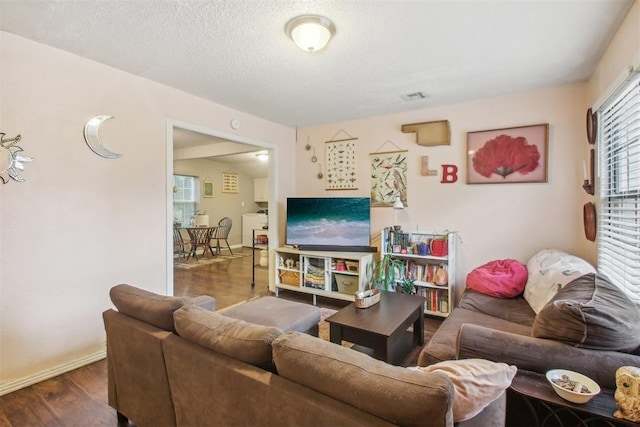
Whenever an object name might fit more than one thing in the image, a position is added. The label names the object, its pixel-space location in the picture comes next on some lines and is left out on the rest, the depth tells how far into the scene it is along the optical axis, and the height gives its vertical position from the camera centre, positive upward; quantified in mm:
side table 1085 -702
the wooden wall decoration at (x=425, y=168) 3503 +530
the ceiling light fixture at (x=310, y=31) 1795 +1110
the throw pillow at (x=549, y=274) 2119 -445
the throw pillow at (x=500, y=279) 2635 -580
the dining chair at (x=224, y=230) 7495 -405
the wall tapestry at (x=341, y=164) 4055 +672
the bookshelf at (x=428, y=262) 3207 -534
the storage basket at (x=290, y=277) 3951 -838
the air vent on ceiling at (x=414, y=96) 3076 +1211
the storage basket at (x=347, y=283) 3561 -823
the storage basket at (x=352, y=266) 3586 -620
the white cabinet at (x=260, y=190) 8828 +696
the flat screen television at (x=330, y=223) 3762 -123
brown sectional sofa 852 -567
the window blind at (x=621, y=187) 1783 +184
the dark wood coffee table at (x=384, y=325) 1970 -753
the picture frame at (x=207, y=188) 7480 +625
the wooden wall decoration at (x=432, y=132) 3396 +932
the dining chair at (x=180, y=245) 6453 -699
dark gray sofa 1222 -609
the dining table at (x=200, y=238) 6543 -527
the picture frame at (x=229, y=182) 7989 +840
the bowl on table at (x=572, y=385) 1104 -651
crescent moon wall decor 2318 +603
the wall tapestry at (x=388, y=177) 3689 +456
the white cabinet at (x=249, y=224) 8102 -277
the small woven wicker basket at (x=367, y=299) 2340 -664
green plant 3316 -652
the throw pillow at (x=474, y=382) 927 -533
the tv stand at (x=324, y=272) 3557 -727
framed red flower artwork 2963 +599
